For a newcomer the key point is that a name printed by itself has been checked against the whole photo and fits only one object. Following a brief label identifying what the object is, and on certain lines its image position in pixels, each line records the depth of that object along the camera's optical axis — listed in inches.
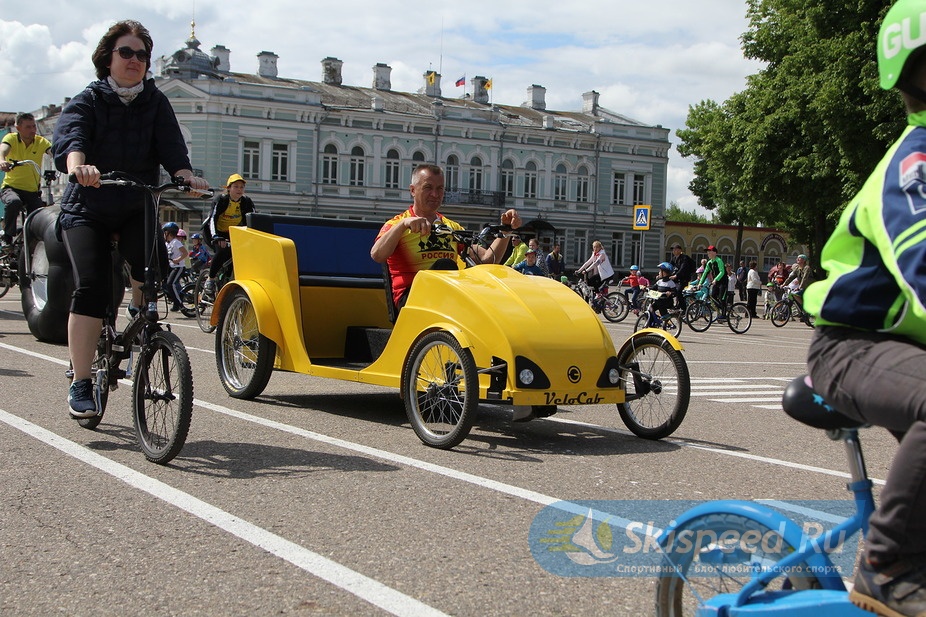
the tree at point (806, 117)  1227.9
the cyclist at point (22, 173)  542.0
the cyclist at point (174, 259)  687.7
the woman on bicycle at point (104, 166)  233.5
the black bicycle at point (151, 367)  210.4
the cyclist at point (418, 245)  289.4
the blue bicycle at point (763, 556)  93.6
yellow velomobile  241.4
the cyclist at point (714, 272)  904.9
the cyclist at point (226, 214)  548.4
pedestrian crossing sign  1209.4
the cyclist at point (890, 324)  86.0
